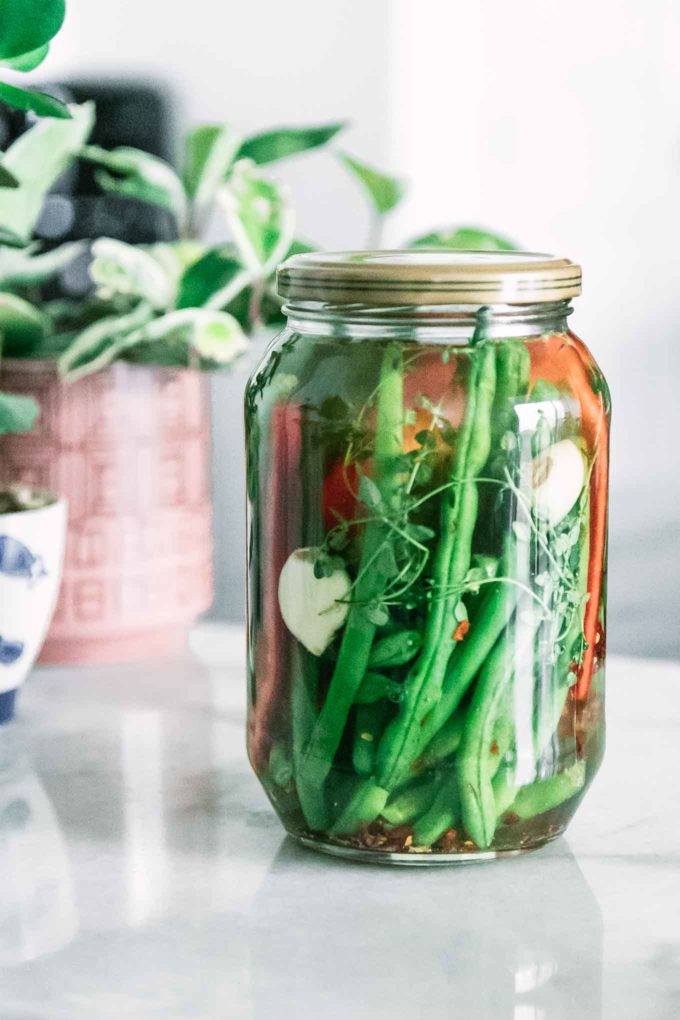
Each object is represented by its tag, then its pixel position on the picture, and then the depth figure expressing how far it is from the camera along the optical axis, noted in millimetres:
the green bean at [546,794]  751
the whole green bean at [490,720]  737
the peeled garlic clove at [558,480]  737
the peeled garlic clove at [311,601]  737
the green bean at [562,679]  750
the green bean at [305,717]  747
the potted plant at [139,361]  945
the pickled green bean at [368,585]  727
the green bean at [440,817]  738
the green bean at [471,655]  734
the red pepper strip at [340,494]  733
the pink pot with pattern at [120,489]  956
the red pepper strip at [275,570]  750
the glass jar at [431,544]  727
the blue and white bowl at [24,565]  875
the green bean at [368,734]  737
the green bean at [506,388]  729
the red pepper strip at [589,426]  745
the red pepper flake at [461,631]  733
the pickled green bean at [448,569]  725
